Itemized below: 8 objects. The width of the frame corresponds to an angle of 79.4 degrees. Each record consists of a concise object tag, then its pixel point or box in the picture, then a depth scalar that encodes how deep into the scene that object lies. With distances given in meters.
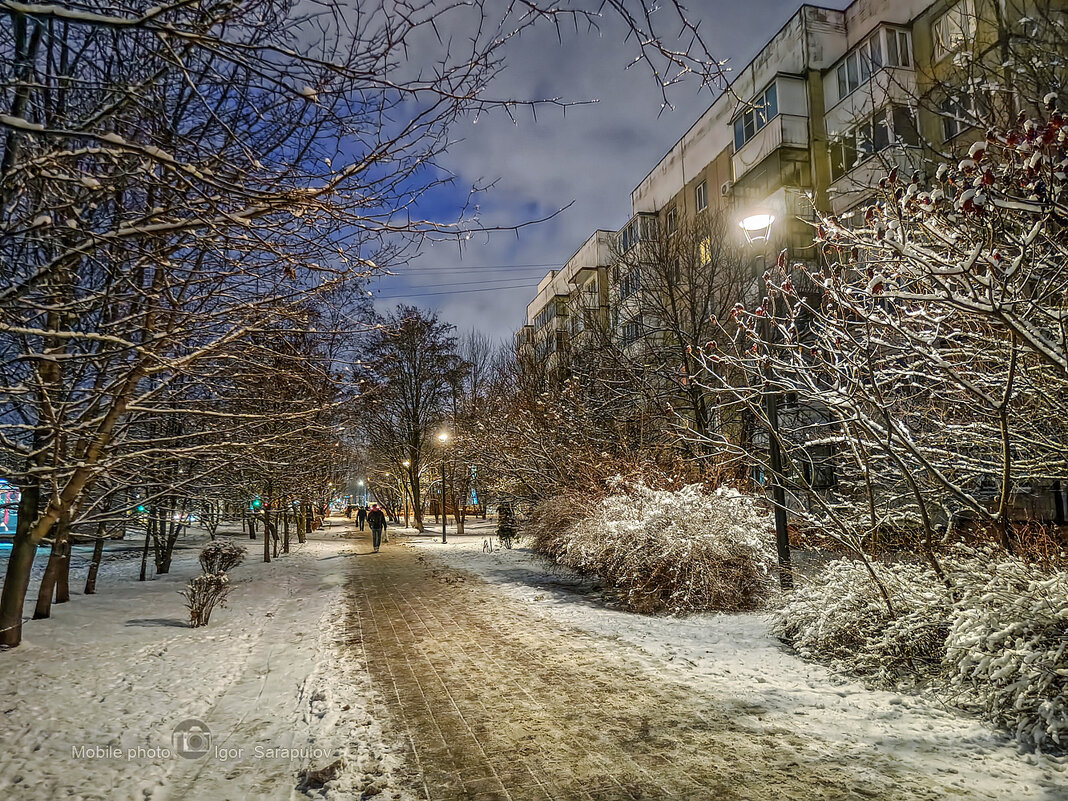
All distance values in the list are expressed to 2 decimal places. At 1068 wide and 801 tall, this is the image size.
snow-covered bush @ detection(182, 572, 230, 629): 8.93
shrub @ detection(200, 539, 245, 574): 10.15
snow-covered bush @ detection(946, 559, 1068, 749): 4.39
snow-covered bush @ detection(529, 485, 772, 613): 9.45
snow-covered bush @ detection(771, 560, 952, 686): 5.79
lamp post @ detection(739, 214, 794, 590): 9.25
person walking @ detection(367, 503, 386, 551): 23.67
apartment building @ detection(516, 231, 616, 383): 23.25
